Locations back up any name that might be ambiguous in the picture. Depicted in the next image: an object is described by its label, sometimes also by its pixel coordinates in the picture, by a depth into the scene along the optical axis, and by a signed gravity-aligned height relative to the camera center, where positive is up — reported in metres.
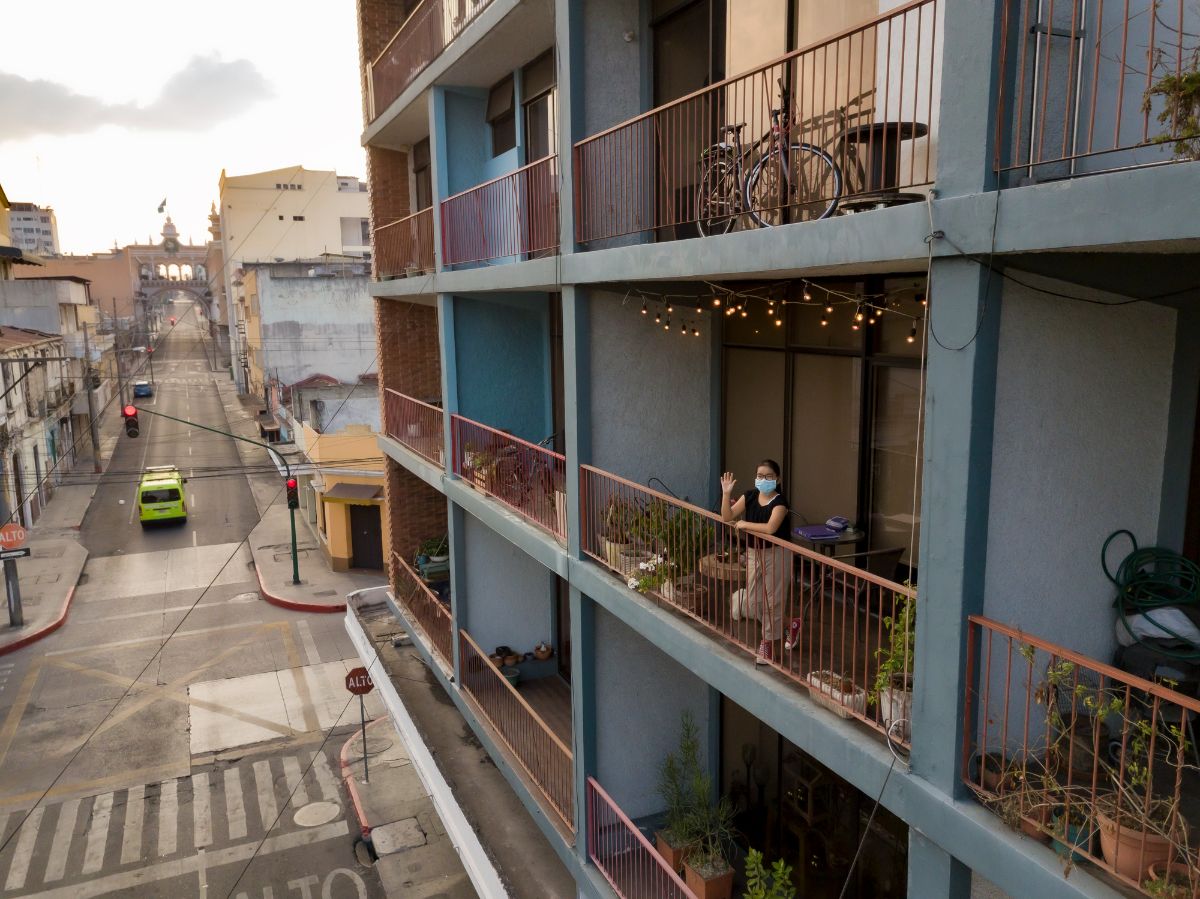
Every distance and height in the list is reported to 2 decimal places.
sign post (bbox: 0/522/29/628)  24.30 -6.76
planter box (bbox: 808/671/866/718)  5.26 -2.25
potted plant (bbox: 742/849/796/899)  6.27 -3.96
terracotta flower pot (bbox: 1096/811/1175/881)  3.78 -2.25
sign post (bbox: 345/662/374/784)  16.39 -6.58
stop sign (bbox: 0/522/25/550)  24.33 -5.76
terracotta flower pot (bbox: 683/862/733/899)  7.89 -4.98
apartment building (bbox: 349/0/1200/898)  4.16 -0.77
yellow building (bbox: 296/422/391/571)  29.02 -5.50
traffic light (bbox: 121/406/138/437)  22.75 -2.62
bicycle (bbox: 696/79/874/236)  5.73 +1.01
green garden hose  5.29 -1.57
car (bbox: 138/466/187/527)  34.91 -6.89
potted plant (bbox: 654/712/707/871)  8.33 -4.67
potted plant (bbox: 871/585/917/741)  4.93 -2.04
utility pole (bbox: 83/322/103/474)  41.64 -4.19
